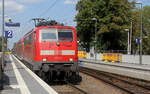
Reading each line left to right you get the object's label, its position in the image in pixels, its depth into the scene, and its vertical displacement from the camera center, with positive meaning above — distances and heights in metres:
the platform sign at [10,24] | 31.90 +2.51
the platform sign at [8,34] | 28.27 +1.44
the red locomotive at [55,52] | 18.05 -0.01
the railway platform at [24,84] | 12.92 -1.36
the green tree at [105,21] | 66.81 +5.71
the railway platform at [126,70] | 24.51 -1.52
